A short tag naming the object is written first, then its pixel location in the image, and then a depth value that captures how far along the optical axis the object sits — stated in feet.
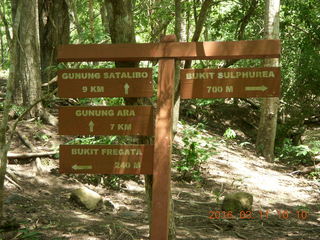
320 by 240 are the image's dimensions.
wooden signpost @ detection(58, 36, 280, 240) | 12.63
